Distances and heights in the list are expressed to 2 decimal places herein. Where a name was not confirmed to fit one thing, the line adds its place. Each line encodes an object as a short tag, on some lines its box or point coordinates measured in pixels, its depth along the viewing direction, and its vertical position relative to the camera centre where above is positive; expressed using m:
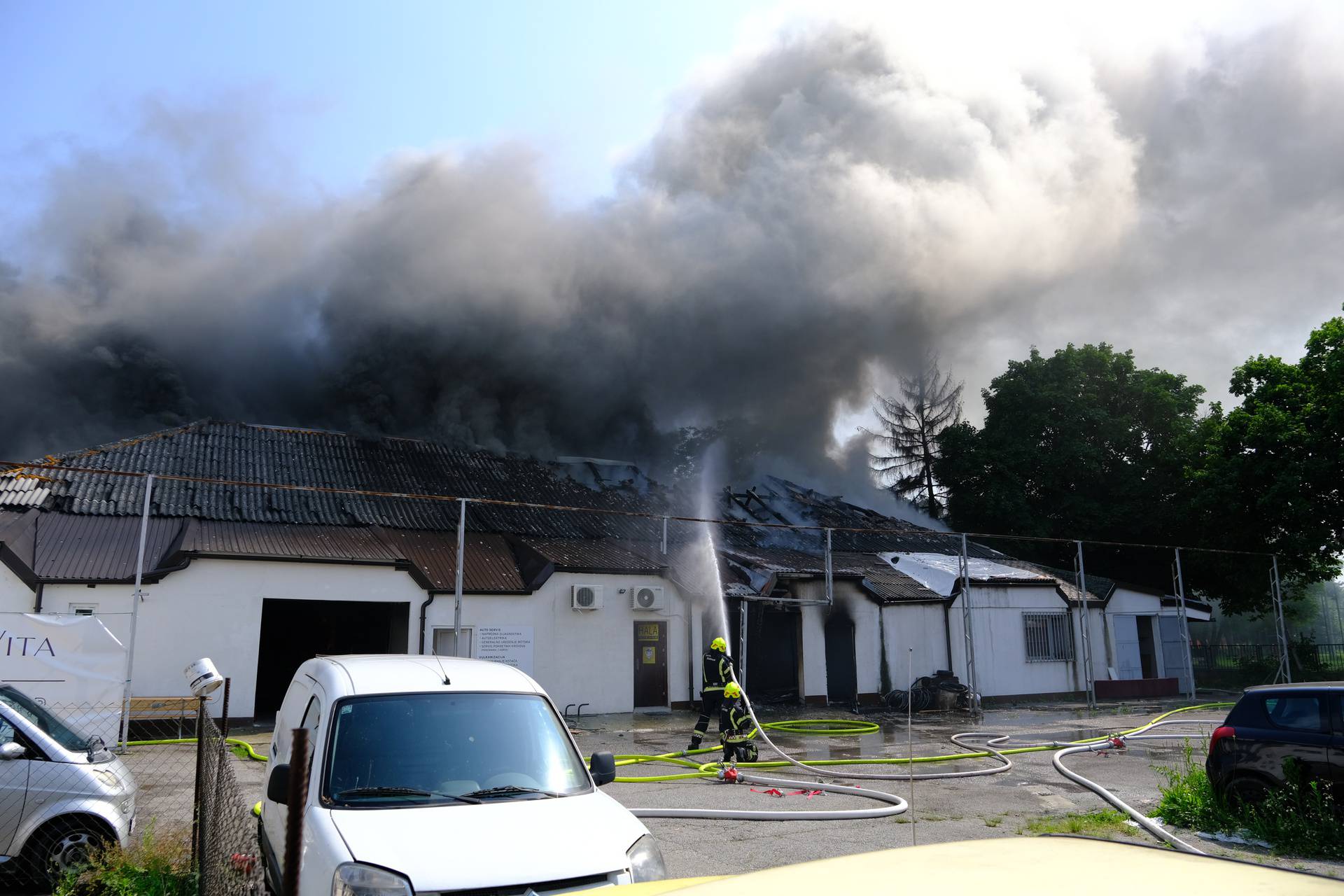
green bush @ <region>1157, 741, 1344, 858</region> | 6.69 -1.61
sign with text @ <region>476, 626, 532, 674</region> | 18.08 -0.38
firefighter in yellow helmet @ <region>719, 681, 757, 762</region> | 11.45 -1.33
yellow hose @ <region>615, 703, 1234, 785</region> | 10.97 -1.85
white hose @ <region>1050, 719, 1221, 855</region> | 6.87 -1.69
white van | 3.76 -0.82
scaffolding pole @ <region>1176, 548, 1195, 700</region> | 23.73 -0.11
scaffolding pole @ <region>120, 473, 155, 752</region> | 13.22 +0.57
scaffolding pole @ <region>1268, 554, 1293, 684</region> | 24.37 -0.44
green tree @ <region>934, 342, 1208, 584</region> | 34.56 +6.56
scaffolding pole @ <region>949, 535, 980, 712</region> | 20.22 -0.32
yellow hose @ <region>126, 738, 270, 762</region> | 12.42 -1.71
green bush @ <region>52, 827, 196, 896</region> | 5.18 -1.43
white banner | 10.98 -0.42
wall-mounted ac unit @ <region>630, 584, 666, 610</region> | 19.77 +0.60
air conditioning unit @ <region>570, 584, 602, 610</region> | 19.22 +0.58
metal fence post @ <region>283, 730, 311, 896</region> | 2.55 -0.52
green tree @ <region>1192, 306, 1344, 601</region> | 26.12 +4.61
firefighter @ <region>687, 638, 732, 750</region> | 12.50 -0.78
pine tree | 43.56 +9.05
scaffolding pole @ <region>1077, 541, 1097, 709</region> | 21.18 -0.54
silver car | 5.65 -1.09
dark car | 7.24 -1.03
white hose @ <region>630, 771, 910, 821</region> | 7.65 -1.67
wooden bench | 14.40 -1.29
